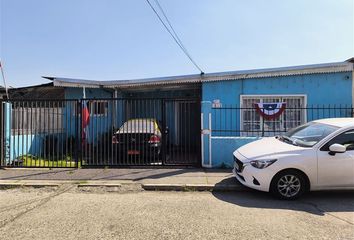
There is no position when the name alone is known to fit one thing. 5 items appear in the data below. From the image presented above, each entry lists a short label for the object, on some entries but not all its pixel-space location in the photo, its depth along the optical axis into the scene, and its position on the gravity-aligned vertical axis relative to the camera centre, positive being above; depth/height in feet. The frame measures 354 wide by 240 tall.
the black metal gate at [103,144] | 30.25 -2.03
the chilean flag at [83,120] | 30.86 +0.47
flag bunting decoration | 39.19 +1.71
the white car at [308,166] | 19.98 -2.72
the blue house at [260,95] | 39.01 +3.64
